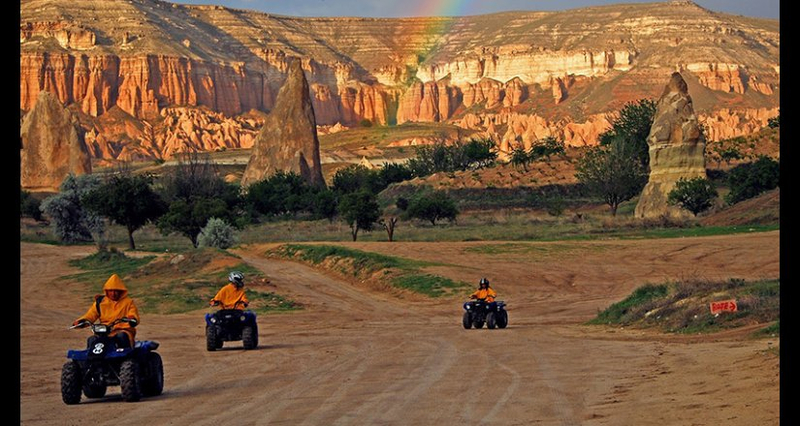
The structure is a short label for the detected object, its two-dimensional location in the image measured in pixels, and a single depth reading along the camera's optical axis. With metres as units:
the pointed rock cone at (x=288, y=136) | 133.12
